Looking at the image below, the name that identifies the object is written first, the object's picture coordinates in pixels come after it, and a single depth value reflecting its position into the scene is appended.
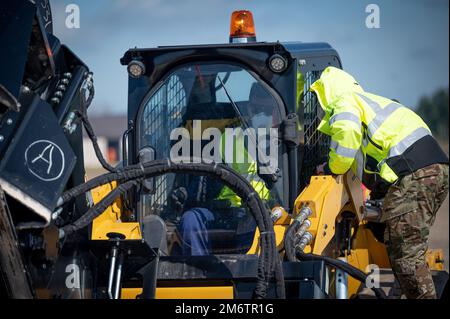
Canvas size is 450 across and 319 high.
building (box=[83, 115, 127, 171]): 58.31
